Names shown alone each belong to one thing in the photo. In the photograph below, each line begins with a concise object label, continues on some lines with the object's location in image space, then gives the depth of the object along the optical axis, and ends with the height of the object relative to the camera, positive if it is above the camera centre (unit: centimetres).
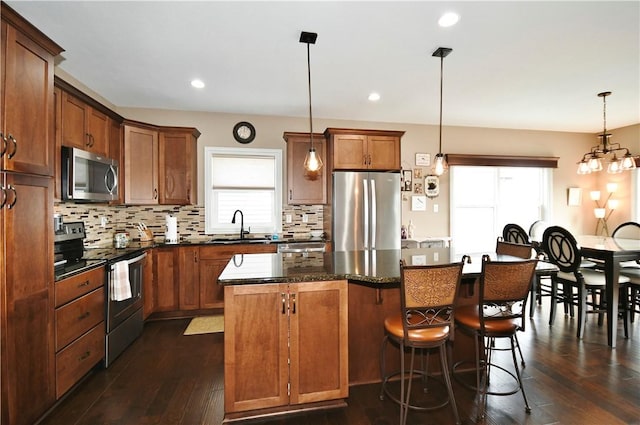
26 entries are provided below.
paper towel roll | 399 -24
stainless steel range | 241 -51
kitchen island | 186 -76
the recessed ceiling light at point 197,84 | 327 +137
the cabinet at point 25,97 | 166 +67
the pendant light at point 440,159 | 266 +48
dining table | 292 -57
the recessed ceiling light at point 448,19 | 215 +137
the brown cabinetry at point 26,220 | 166 -5
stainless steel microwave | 254 +32
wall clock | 437 +113
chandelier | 356 +58
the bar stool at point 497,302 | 188 -56
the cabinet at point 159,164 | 360 +57
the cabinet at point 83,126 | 257 +78
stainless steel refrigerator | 401 +1
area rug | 336 -130
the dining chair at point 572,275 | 317 -69
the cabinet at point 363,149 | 411 +85
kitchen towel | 262 -62
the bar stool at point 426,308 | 169 -55
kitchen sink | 383 -38
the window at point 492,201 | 521 +19
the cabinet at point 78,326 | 207 -84
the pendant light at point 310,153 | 239 +48
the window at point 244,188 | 435 +32
